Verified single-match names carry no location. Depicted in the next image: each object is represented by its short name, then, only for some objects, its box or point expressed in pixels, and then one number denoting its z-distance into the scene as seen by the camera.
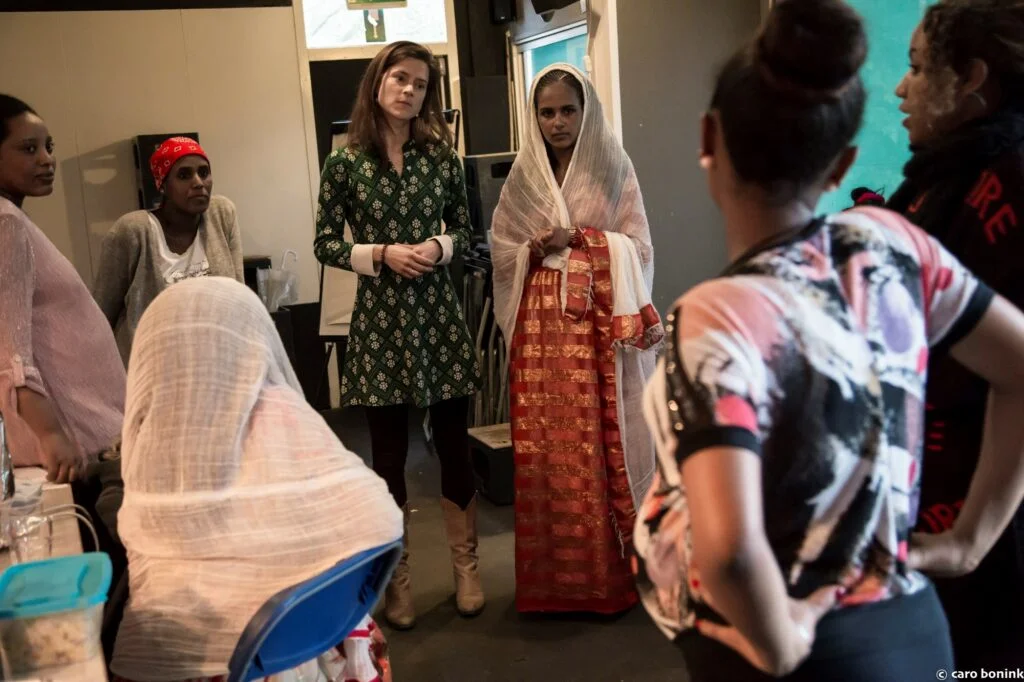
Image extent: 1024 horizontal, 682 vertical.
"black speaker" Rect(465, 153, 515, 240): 4.25
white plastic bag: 4.85
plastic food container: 1.04
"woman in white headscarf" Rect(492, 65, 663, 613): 2.48
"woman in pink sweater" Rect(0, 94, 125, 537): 1.71
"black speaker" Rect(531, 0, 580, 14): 3.67
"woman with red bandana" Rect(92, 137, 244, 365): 2.71
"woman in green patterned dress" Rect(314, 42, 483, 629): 2.47
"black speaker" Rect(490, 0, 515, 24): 5.05
